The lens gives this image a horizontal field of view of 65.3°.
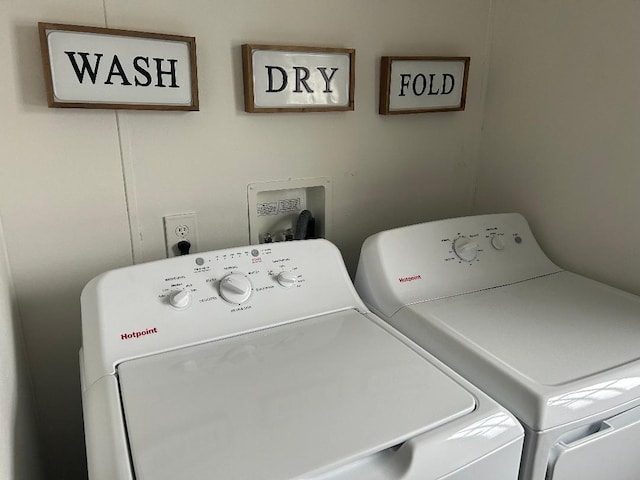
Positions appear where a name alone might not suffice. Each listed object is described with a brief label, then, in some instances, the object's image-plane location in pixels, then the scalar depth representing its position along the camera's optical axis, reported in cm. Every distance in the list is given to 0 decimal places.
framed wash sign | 96
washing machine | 68
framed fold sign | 133
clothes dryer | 81
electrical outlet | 118
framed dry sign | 115
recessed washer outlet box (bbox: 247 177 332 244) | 128
